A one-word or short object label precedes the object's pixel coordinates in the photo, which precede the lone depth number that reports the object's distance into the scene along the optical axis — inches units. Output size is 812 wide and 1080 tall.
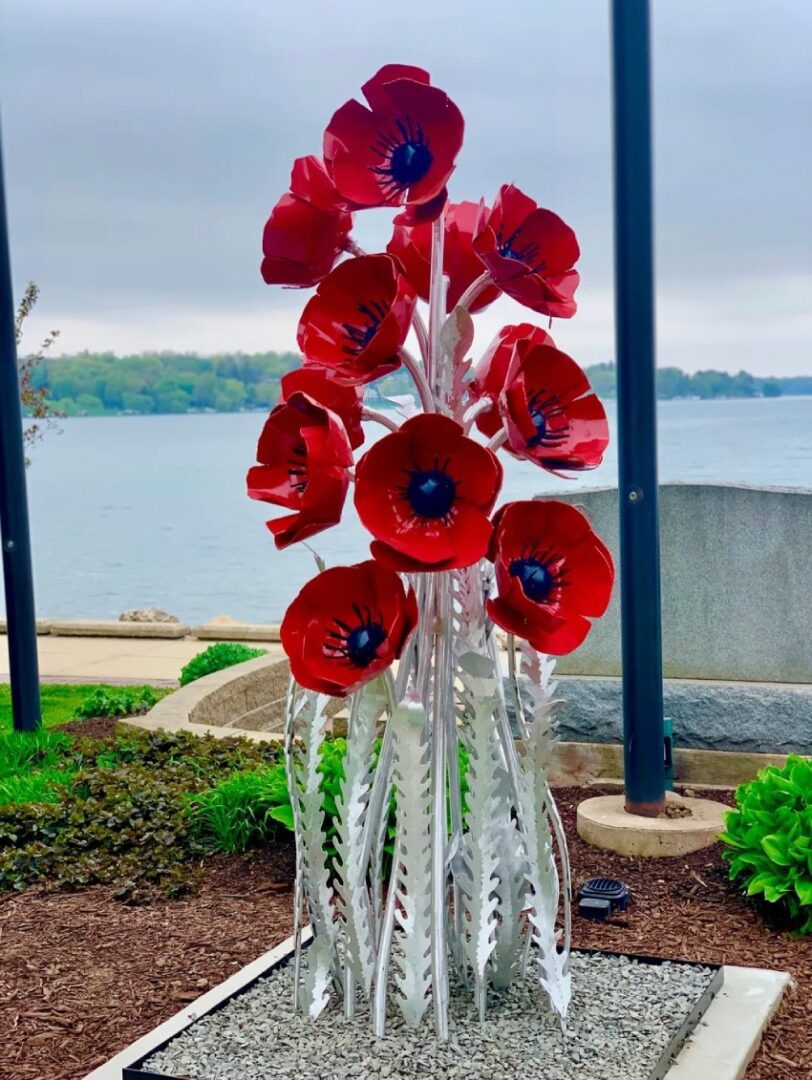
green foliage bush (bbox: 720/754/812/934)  143.4
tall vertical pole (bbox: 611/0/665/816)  176.6
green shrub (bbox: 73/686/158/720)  303.7
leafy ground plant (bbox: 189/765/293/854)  180.7
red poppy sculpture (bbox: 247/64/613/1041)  99.7
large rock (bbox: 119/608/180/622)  539.8
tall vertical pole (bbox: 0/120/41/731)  261.7
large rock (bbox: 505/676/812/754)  205.0
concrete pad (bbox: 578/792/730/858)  171.3
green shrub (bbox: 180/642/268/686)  335.3
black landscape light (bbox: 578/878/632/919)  149.6
